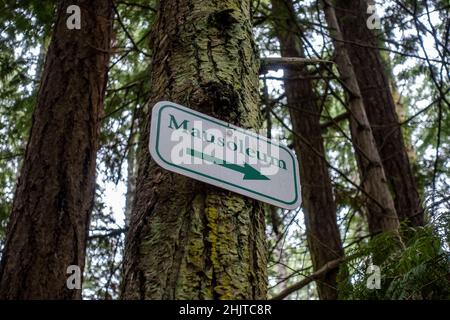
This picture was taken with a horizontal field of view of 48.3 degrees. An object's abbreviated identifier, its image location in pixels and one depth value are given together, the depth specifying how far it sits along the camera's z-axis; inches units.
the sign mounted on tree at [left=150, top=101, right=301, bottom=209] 42.9
